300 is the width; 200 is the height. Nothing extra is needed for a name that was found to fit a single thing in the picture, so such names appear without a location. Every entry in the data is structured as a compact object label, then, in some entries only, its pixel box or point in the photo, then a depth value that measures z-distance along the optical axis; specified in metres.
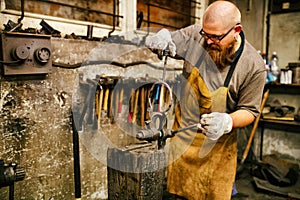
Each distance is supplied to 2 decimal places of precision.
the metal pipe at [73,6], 2.00
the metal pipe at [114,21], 2.27
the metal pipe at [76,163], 1.88
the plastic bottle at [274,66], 3.40
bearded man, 1.71
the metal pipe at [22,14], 1.69
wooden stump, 1.11
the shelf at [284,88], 3.23
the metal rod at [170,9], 2.72
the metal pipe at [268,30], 3.49
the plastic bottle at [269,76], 3.33
